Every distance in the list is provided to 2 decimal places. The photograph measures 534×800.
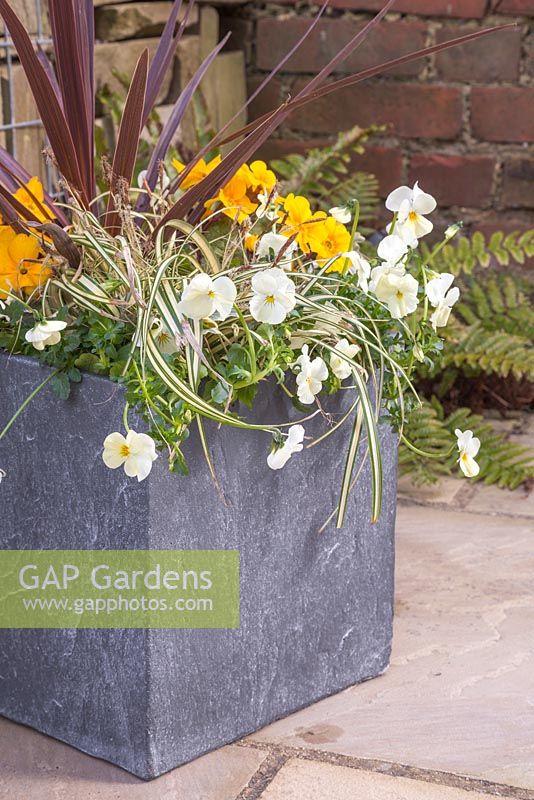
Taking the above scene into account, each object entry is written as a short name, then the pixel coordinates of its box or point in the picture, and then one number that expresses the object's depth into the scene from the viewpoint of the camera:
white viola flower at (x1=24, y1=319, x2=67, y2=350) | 1.58
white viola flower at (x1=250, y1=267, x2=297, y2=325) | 1.56
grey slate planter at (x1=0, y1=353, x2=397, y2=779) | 1.65
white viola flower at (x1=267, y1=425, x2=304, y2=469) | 1.60
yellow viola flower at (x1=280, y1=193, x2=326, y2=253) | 1.89
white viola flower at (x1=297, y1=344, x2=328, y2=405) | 1.63
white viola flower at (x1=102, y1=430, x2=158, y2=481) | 1.50
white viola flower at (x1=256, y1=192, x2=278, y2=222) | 1.83
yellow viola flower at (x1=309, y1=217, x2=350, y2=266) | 1.90
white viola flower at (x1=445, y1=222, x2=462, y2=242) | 1.82
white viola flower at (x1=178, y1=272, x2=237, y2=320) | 1.53
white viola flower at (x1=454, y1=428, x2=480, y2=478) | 1.74
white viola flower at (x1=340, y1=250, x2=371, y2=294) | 1.85
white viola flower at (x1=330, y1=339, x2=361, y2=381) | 1.71
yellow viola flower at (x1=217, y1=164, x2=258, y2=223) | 1.90
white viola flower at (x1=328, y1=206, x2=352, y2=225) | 1.91
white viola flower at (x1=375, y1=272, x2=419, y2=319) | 1.72
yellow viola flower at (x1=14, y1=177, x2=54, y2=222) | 1.77
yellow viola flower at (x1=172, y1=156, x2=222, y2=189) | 1.92
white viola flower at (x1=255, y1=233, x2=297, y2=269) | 1.78
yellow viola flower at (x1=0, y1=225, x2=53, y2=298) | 1.75
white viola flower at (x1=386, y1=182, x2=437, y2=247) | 1.83
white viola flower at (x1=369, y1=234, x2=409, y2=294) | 1.75
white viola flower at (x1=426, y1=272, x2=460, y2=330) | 1.80
